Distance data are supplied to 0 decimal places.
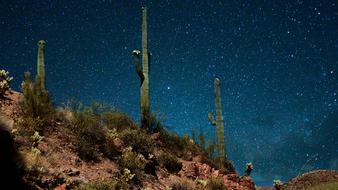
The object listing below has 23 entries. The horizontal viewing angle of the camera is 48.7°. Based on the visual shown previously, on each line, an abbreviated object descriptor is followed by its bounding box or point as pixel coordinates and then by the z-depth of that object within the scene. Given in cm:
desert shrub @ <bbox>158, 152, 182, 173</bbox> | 1482
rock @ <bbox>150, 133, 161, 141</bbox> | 1631
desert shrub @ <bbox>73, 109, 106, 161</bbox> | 1180
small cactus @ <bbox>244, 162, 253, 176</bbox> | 1766
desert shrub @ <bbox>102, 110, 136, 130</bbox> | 1545
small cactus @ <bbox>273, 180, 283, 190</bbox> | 1388
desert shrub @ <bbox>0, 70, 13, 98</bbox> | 1233
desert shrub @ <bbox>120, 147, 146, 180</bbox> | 1243
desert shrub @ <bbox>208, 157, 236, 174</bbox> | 1710
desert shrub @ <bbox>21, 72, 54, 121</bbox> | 1182
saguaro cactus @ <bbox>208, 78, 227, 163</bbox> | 1847
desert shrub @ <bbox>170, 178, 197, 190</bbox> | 1281
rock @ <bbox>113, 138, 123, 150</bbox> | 1359
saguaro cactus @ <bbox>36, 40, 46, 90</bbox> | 1434
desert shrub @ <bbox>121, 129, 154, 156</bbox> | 1419
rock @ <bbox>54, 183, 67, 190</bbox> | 843
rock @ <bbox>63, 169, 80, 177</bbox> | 985
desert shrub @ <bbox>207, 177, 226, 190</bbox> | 1395
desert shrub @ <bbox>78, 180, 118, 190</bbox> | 905
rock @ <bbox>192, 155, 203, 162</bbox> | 1686
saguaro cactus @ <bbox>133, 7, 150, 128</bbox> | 1700
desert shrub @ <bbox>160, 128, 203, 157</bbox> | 1698
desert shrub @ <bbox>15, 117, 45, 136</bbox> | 1046
